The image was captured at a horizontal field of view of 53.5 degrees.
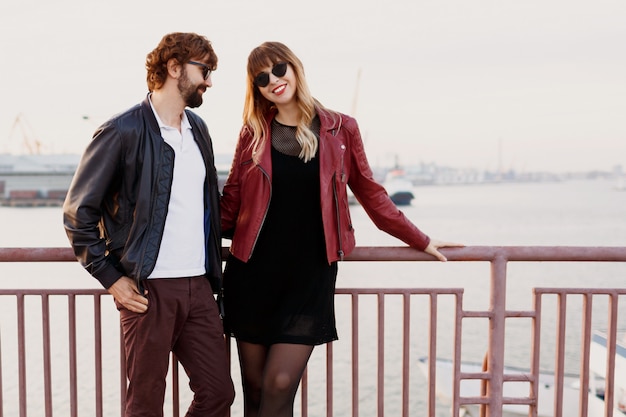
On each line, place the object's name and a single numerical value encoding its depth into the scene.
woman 2.65
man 2.35
